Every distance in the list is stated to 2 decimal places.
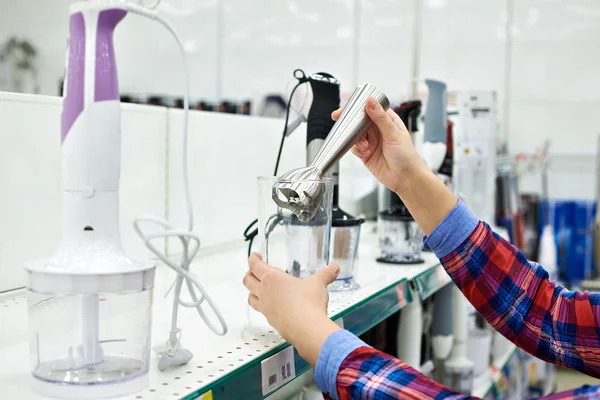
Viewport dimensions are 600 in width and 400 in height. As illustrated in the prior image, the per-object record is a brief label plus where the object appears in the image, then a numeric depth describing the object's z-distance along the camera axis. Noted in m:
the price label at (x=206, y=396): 0.60
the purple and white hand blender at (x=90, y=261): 0.57
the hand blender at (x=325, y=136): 1.09
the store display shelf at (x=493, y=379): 1.86
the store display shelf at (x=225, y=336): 0.62
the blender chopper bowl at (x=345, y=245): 1.10
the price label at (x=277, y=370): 0.71
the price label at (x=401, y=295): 1.19
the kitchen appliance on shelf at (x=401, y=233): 1.42
